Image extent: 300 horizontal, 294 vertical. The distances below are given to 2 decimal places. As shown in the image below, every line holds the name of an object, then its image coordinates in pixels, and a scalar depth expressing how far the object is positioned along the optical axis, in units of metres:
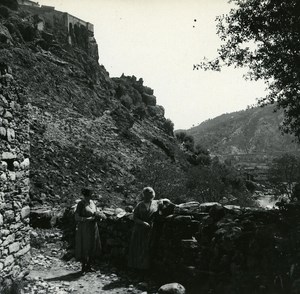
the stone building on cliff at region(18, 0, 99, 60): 85.19
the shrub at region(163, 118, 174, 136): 76.68
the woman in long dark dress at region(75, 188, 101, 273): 7.55
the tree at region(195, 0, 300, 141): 9.68
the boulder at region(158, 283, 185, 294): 5.78
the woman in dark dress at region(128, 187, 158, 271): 7.07
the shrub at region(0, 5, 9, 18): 63.75
